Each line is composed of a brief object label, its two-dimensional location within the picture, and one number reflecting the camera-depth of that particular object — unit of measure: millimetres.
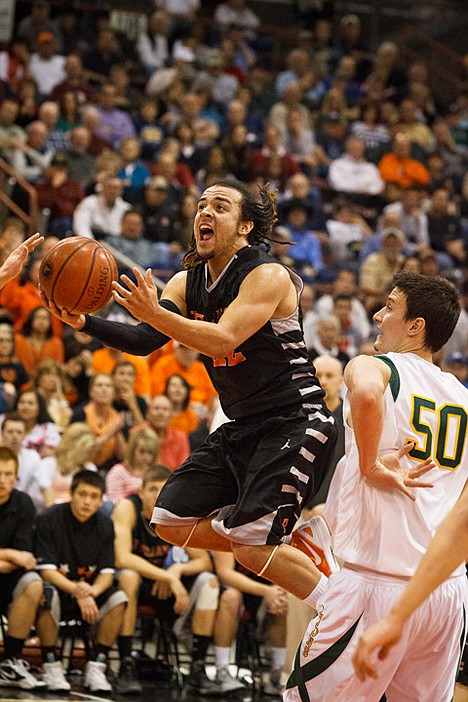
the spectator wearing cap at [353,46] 17703
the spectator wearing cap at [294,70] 16328
